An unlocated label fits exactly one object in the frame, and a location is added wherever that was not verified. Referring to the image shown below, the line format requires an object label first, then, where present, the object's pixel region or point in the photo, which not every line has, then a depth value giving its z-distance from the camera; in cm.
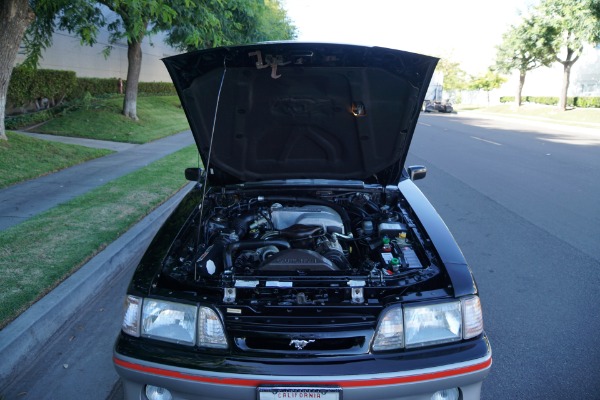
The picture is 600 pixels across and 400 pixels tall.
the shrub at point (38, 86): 1516
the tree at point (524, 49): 3556
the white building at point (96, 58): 1978
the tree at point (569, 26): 2725
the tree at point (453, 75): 6494
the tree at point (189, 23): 938
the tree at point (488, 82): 5591
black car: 222
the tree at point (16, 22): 931
